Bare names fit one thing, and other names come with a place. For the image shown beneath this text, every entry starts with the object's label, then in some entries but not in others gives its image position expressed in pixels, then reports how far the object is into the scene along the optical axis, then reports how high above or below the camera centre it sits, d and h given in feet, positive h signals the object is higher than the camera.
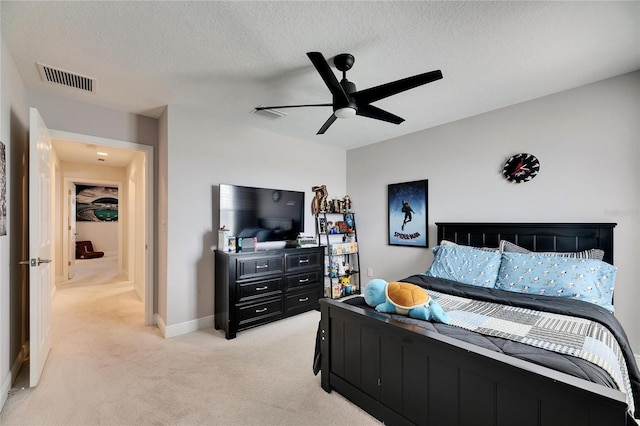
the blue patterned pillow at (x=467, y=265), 8.67 -1.73
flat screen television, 11.36 +0.09
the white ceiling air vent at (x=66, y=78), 7.90 +4.05
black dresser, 10.23 -2.87
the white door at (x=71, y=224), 19.70 -0.63
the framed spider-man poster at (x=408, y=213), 13.07 -0.01
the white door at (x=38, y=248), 6.99 -0.84
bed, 3.59 -2.47
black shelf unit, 14.73 -2.04
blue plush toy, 5.89 -1.96
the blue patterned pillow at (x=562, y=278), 7.11 -1.76
